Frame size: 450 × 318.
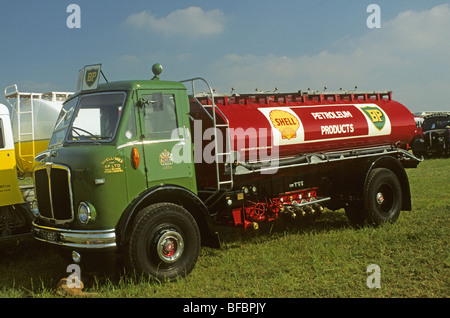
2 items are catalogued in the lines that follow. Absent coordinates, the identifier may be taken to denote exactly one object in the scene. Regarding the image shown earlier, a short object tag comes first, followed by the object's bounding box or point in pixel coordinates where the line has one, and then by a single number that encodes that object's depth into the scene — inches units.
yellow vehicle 306.2
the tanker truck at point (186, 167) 219.6
